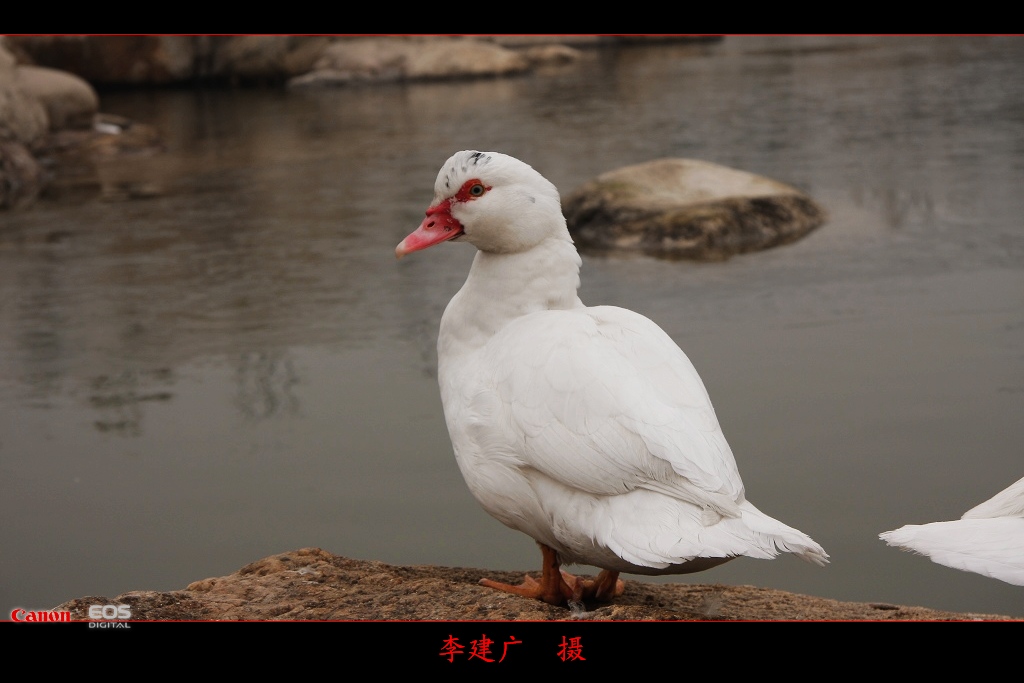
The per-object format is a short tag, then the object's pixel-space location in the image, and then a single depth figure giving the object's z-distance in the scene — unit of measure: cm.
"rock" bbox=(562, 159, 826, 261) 920
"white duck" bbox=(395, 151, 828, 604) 340
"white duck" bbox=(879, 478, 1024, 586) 305
